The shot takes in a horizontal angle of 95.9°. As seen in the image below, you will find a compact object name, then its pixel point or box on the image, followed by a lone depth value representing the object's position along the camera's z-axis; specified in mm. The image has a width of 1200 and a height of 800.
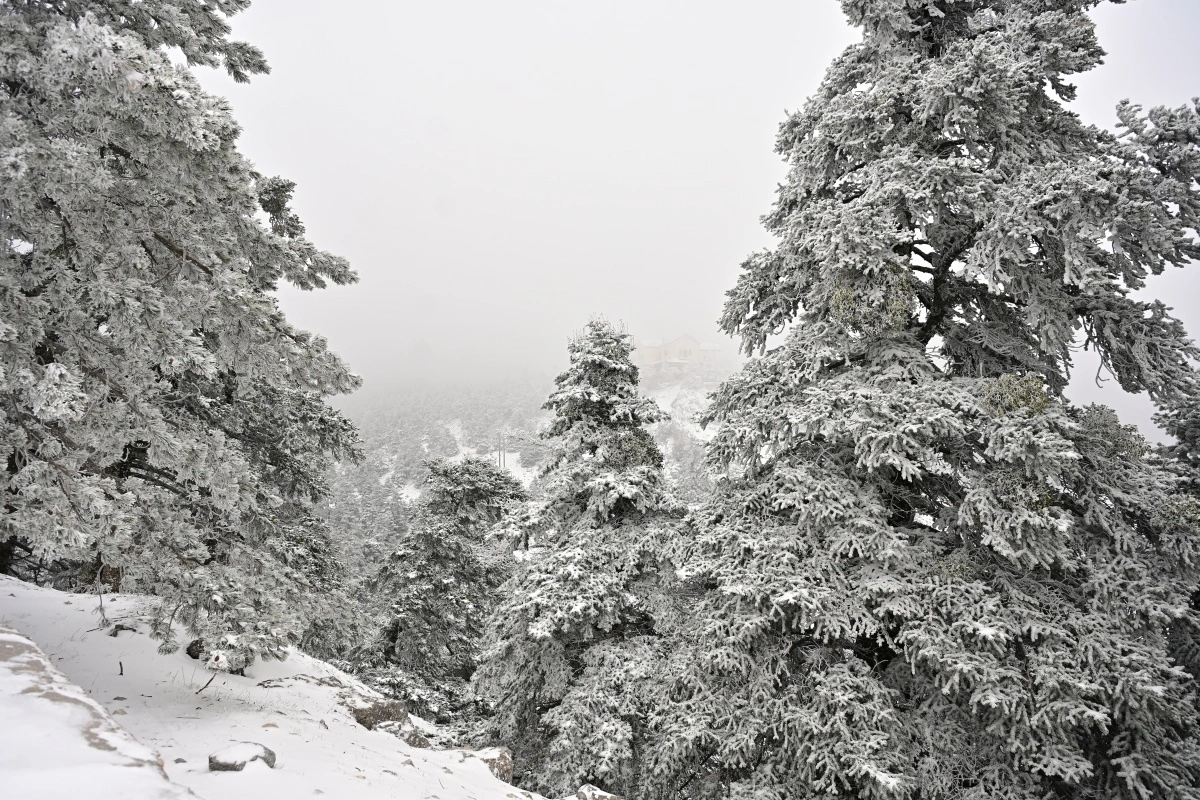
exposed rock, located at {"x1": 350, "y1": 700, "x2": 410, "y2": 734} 7547
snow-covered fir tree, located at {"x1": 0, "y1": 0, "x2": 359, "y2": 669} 4195
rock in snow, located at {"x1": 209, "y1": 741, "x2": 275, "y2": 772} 3918
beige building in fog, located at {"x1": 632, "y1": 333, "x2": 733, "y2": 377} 184250
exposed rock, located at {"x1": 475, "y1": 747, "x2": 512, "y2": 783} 7328
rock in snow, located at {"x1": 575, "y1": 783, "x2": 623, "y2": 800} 6432
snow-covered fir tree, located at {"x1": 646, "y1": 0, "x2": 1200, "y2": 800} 5180
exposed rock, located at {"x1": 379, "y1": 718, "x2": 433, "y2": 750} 7547
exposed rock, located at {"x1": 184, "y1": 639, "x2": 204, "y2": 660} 6934
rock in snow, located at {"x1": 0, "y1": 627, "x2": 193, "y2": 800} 2260
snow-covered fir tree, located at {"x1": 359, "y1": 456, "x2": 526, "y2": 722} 16438
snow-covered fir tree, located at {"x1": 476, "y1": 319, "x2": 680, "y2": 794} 8828
